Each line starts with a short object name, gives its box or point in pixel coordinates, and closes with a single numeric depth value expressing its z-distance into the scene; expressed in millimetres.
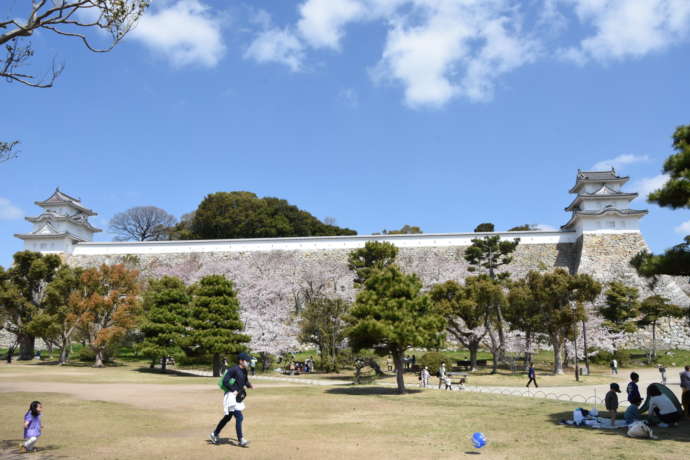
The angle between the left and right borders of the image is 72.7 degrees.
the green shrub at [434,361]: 25969
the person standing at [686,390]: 10383
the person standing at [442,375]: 19647
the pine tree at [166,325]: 25619
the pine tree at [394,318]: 16891
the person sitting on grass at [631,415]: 9797
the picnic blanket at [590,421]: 9906
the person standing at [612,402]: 9773
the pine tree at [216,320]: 23625
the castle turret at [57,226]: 47344
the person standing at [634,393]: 10008
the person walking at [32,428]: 7262
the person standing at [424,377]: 20672
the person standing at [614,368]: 25578
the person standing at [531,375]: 19953
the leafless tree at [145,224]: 71750
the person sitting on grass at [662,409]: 9570
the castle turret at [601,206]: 43375
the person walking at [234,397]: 7984
